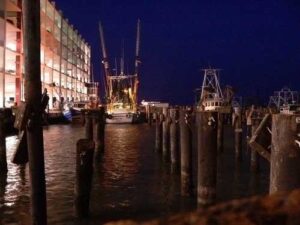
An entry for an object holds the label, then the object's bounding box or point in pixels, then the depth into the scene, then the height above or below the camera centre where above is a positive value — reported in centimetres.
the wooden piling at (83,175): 1001 -146
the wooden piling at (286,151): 547 -52
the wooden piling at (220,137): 2407 -156
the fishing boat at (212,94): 7081 +238
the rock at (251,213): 158 -36
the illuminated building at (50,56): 4681 +712
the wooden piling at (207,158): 991 -106
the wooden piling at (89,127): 2020 -87
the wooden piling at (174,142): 1620 -120
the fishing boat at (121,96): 5978 +162
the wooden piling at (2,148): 1525 -135
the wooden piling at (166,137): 1986 -126
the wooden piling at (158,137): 2395 -152
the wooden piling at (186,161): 1260 -147
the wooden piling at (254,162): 1684 -197
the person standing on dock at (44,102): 779 +9
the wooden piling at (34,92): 734 +25
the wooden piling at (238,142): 1994 -148
